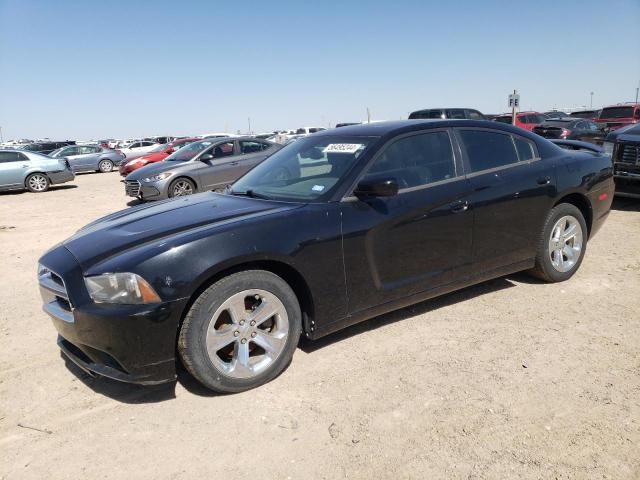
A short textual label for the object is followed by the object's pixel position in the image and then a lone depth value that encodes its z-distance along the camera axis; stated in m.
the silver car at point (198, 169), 10.64
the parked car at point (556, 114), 27.72
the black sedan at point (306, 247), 2.66
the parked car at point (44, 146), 30.76
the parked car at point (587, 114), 27.02
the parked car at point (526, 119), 19.47
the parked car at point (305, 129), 33.33
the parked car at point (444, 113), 17.36
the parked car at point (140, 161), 17.26
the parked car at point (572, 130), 15.41
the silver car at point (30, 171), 15.12
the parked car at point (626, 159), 7.40
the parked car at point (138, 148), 26.56
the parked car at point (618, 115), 18.03
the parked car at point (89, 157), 23.33
